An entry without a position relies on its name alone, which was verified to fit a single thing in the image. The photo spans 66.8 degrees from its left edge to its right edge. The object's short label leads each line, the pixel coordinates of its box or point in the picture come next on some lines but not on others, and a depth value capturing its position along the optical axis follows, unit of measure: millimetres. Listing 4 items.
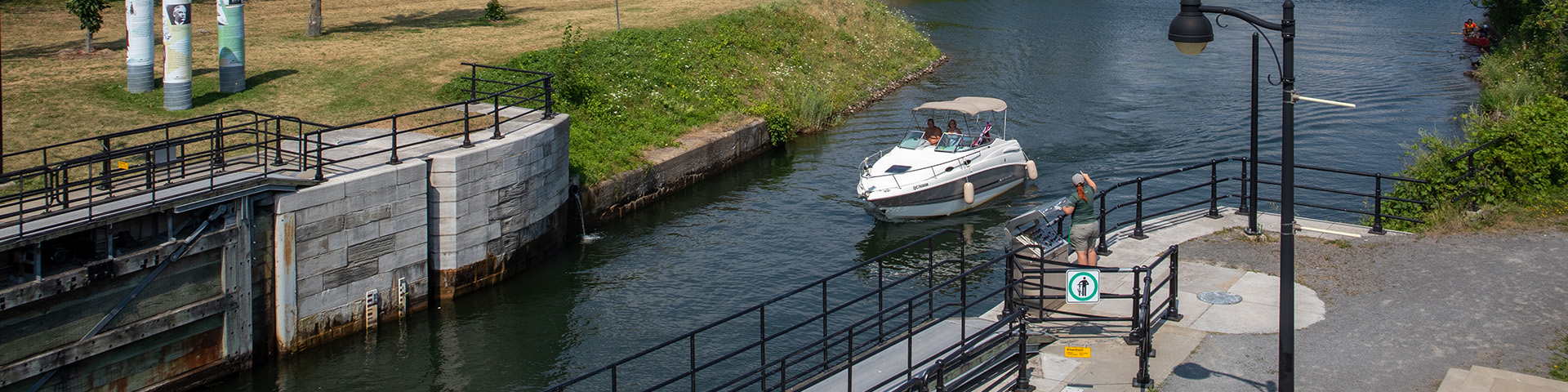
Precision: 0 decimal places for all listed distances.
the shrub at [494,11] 38938
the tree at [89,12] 26828
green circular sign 11984
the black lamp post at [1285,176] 10223
